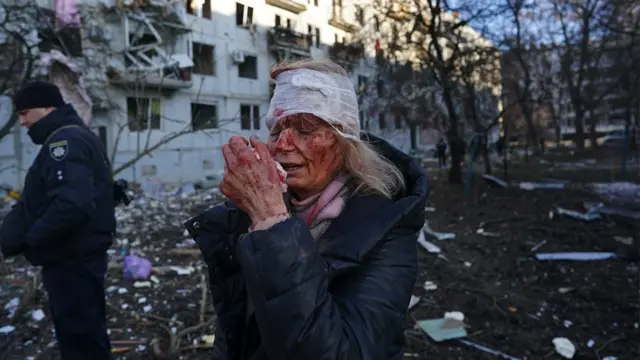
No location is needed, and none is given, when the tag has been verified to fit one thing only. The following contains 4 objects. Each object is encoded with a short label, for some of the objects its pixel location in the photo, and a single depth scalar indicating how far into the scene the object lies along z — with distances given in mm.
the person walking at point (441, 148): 22583
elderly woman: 1123
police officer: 2764
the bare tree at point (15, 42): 5911
